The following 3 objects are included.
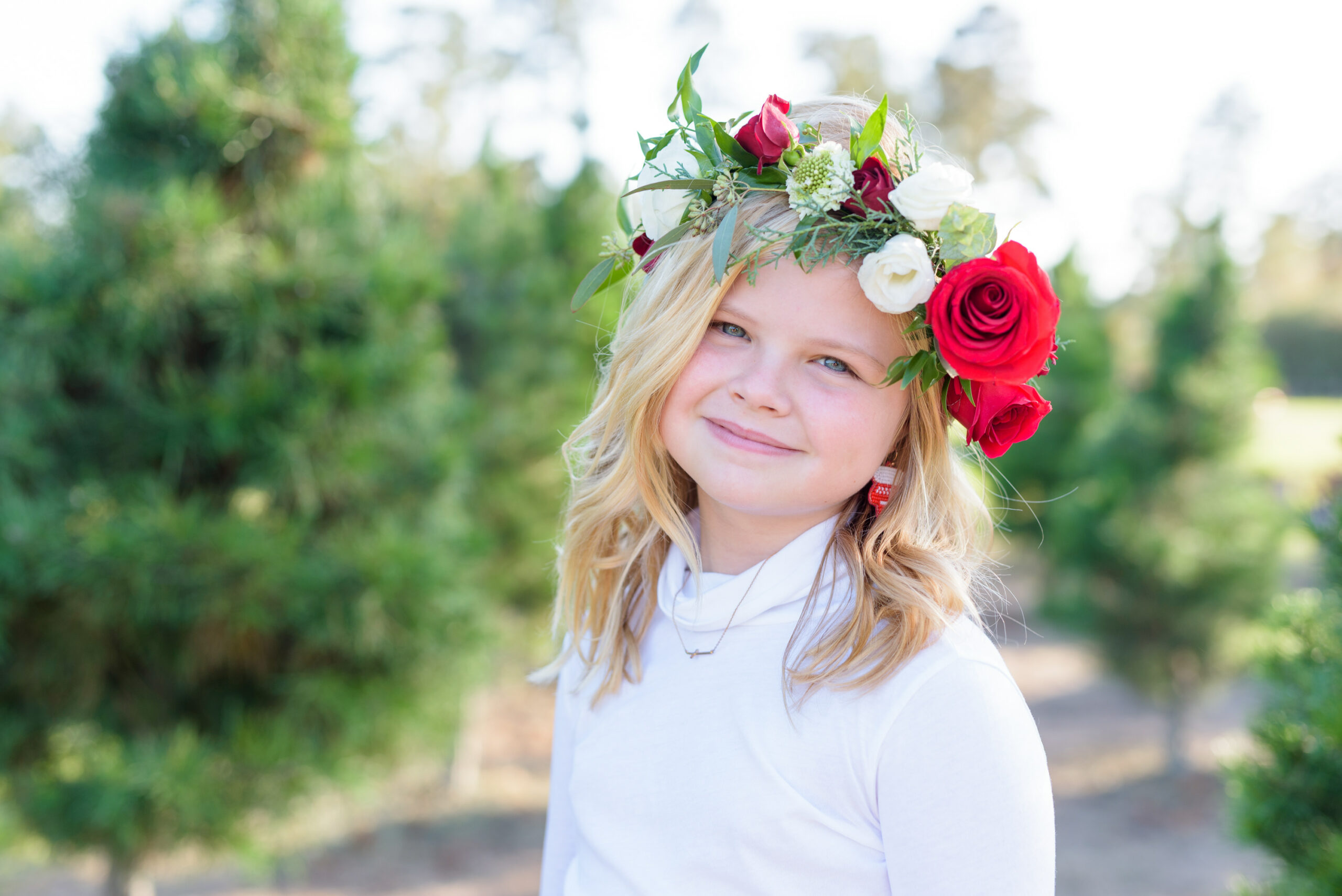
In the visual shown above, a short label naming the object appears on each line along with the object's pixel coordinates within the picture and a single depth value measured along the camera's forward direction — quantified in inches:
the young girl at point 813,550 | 46.9
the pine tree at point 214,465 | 121.6
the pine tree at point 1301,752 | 75.9
